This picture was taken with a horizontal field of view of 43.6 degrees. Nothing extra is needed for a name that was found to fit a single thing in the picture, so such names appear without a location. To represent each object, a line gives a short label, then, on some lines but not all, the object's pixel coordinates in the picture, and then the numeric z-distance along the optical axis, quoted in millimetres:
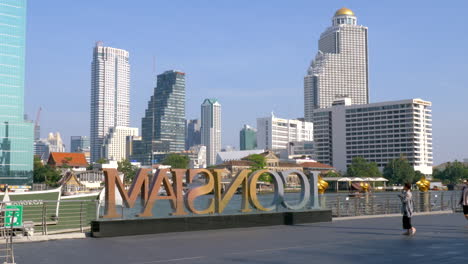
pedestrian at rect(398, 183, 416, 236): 22375
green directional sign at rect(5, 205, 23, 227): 17464
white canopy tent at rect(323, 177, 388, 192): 139125
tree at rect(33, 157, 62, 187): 177125
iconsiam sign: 23766
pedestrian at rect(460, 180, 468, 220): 25109
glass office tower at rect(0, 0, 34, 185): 151500
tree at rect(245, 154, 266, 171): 175825
